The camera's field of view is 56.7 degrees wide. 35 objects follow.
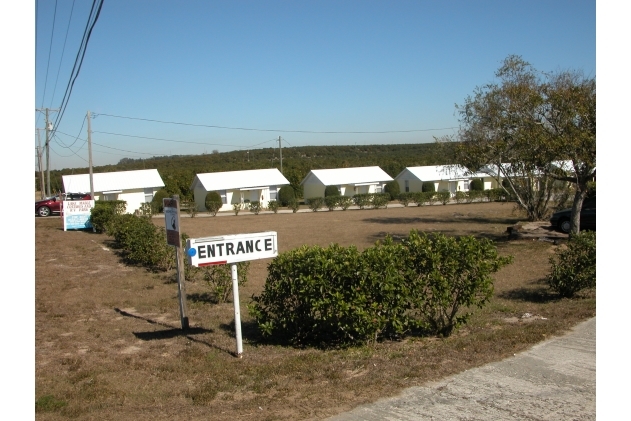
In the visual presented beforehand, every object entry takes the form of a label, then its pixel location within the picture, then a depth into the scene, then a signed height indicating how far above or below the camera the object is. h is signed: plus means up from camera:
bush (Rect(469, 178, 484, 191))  58.94 +1.13
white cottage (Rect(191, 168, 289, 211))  50.93 +1.10
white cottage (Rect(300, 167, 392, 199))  56.42 +1.63
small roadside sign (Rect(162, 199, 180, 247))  8.65 -0.33
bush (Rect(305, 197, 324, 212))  47.34 -0.47
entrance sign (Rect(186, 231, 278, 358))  6.64 -0.60
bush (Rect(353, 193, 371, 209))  48.84 -0.35
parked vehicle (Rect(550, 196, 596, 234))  20.36 -0.85
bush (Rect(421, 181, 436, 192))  56.56 +0.88
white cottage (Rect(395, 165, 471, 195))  57.56 +1.56
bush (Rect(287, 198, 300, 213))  45.99 -0.63
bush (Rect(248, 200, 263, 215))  46.28 -0.70
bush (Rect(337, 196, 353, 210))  48.24 -0.41
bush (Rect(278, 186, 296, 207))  51.49 +0.25
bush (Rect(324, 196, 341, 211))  47.89 -0.39
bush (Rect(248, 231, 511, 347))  6.76 -1.10
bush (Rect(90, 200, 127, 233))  23.95 -0.64
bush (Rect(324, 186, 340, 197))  54.97 +0.59
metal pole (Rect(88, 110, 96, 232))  35.50 +3.36
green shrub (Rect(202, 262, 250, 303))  10.87 -1.56
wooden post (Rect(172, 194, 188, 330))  8.45 -1.27
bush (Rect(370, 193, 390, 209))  48.28 -0.36
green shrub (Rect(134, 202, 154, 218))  34.28 -0.67
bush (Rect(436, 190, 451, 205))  51.19 -0.11
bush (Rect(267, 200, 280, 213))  45.40 -0.63
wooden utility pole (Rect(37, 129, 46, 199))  52.33 +3.95
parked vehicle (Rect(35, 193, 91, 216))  39.84 -0.28
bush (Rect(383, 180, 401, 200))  56.91 +0.74
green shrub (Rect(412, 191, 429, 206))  50.31 -0.17
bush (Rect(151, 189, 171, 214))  48.22 +0.05
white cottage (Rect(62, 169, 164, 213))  48.22 +1.26
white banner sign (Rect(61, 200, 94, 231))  25.64 -0.58
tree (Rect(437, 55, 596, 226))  16.41 +2.13
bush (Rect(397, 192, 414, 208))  49.72 -0.16
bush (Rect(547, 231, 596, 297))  9.66 -1.25
